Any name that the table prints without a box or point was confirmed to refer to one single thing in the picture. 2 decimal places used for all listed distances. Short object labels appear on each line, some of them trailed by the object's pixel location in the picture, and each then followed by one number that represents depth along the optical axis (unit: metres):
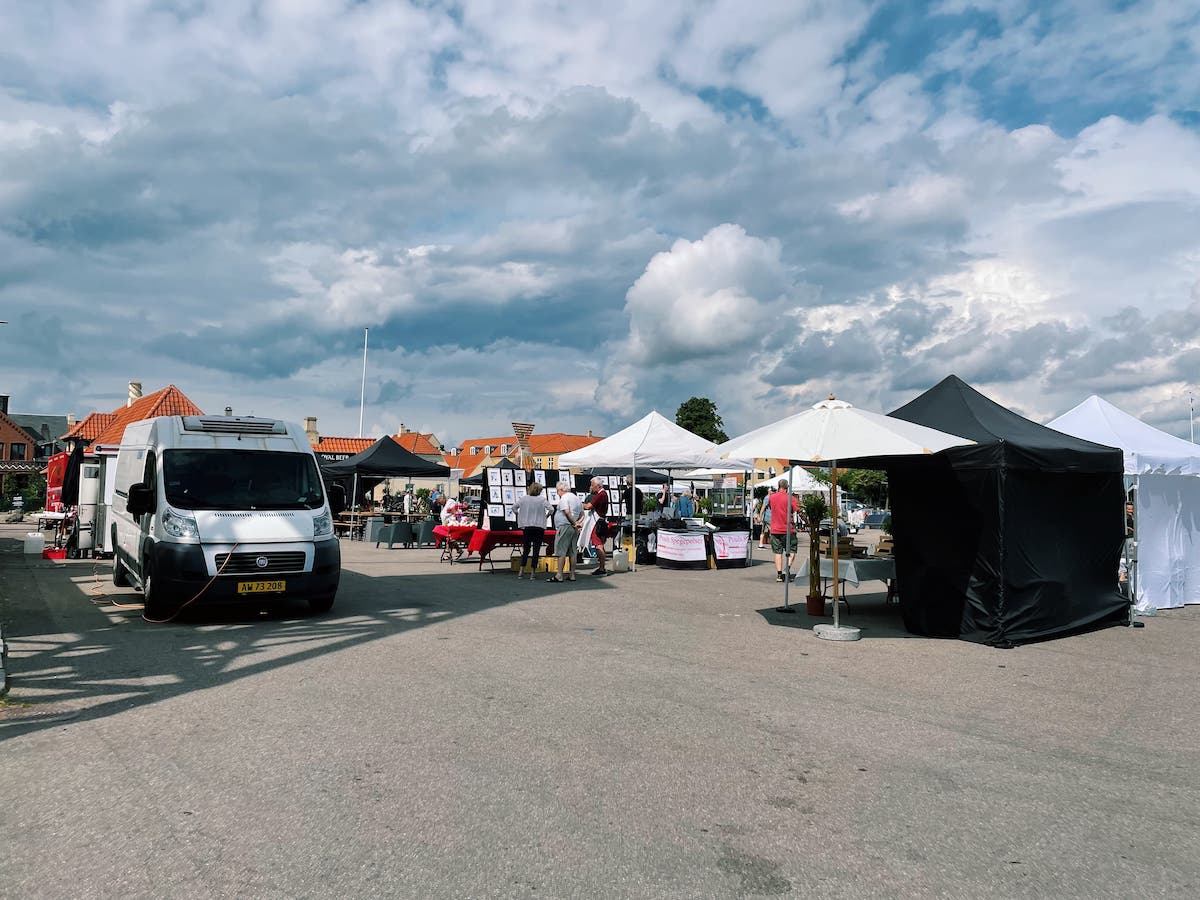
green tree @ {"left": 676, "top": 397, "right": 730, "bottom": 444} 79.00
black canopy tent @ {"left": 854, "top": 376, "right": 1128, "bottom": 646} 9.59
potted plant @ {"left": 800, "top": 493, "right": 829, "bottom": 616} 11.42
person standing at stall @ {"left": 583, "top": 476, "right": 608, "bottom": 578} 16.93
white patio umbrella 9.07
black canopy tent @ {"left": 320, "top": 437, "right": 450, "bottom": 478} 24.17
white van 9.79
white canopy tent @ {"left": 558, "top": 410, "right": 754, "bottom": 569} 18.34
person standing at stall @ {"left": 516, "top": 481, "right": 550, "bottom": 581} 14.86
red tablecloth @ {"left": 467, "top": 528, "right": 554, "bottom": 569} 16.77
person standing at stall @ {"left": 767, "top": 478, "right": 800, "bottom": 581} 16.33
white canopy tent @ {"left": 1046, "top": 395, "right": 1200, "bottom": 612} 12.70
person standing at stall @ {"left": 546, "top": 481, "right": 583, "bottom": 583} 14.85
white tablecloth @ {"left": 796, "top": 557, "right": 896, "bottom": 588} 10.59
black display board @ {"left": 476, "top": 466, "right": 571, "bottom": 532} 18.61
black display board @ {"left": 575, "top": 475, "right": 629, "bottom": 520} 21.20
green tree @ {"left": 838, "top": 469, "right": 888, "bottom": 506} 78.56
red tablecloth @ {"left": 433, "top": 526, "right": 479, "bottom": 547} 18.09
